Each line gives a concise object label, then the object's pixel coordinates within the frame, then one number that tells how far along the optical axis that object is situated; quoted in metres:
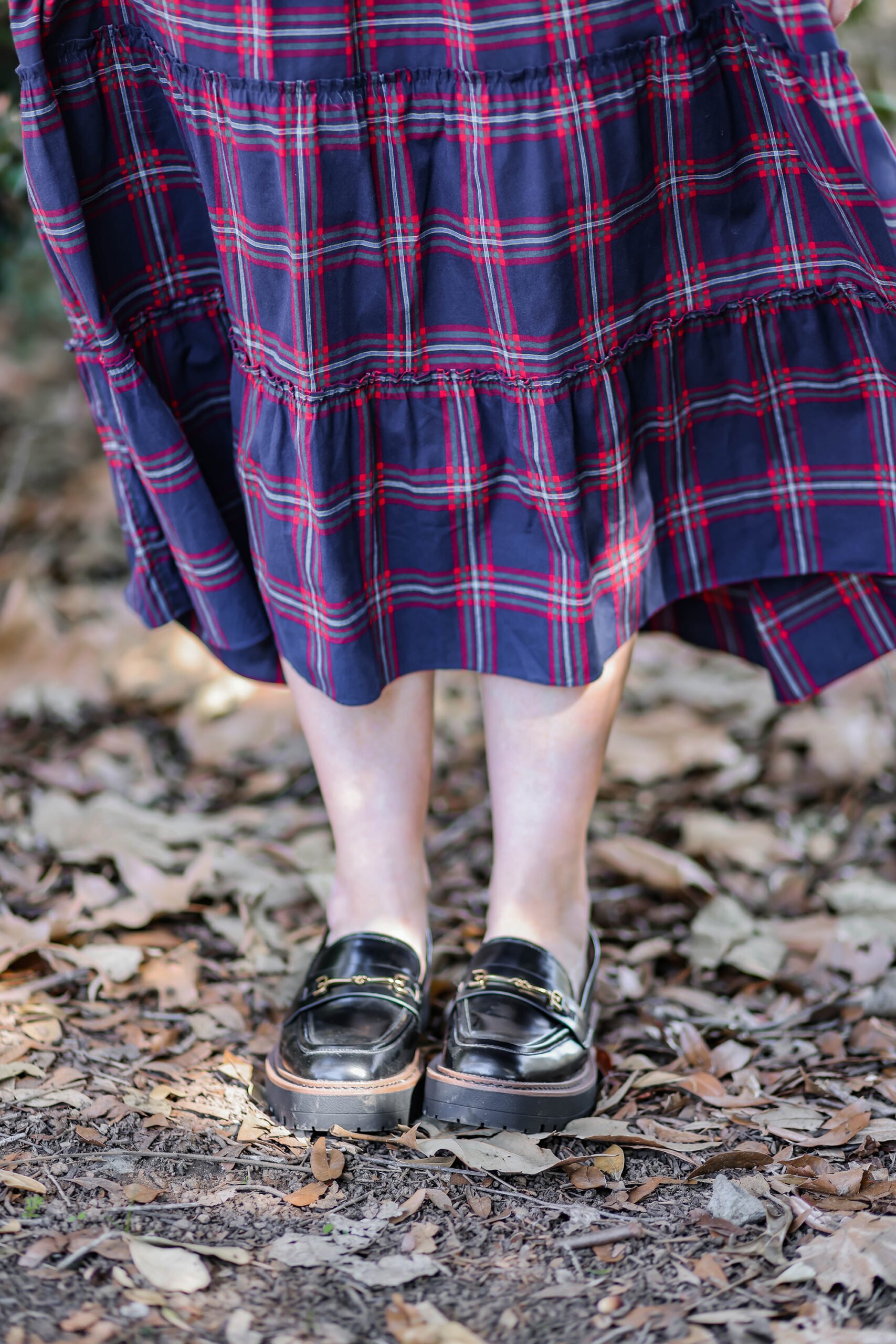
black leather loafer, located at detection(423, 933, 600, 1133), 2.30
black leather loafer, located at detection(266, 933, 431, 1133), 2.30
